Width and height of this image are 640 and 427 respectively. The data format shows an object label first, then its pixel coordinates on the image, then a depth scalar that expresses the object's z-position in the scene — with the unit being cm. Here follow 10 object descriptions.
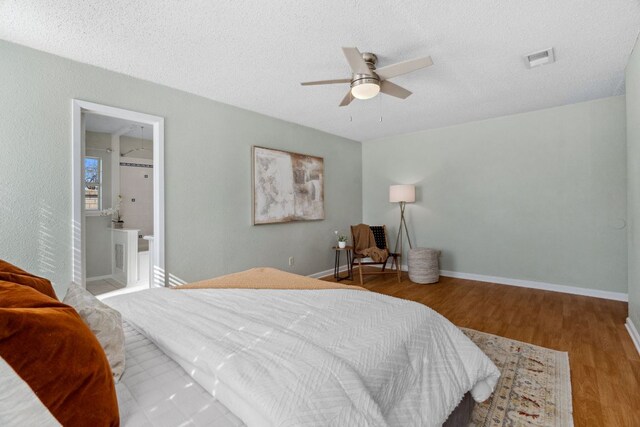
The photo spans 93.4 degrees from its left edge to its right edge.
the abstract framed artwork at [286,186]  405
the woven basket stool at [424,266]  450
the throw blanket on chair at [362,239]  491
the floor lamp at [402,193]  488
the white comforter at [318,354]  95
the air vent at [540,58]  256
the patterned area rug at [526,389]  167
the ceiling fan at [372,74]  221
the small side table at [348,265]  477
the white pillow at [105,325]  111
